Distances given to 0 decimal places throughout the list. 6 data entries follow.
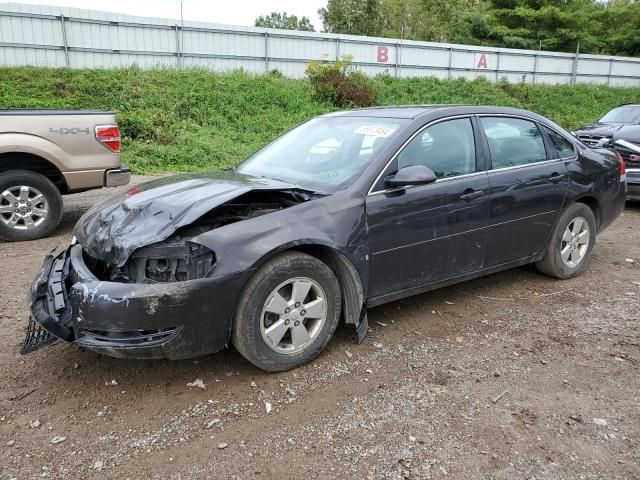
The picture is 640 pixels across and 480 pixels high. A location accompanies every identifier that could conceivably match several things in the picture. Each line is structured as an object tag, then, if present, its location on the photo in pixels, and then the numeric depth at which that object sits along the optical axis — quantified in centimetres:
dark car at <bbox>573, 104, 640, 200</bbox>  840
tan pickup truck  612
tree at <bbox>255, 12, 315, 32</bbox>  7032
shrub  1919
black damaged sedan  297
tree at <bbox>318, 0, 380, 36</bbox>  5522
